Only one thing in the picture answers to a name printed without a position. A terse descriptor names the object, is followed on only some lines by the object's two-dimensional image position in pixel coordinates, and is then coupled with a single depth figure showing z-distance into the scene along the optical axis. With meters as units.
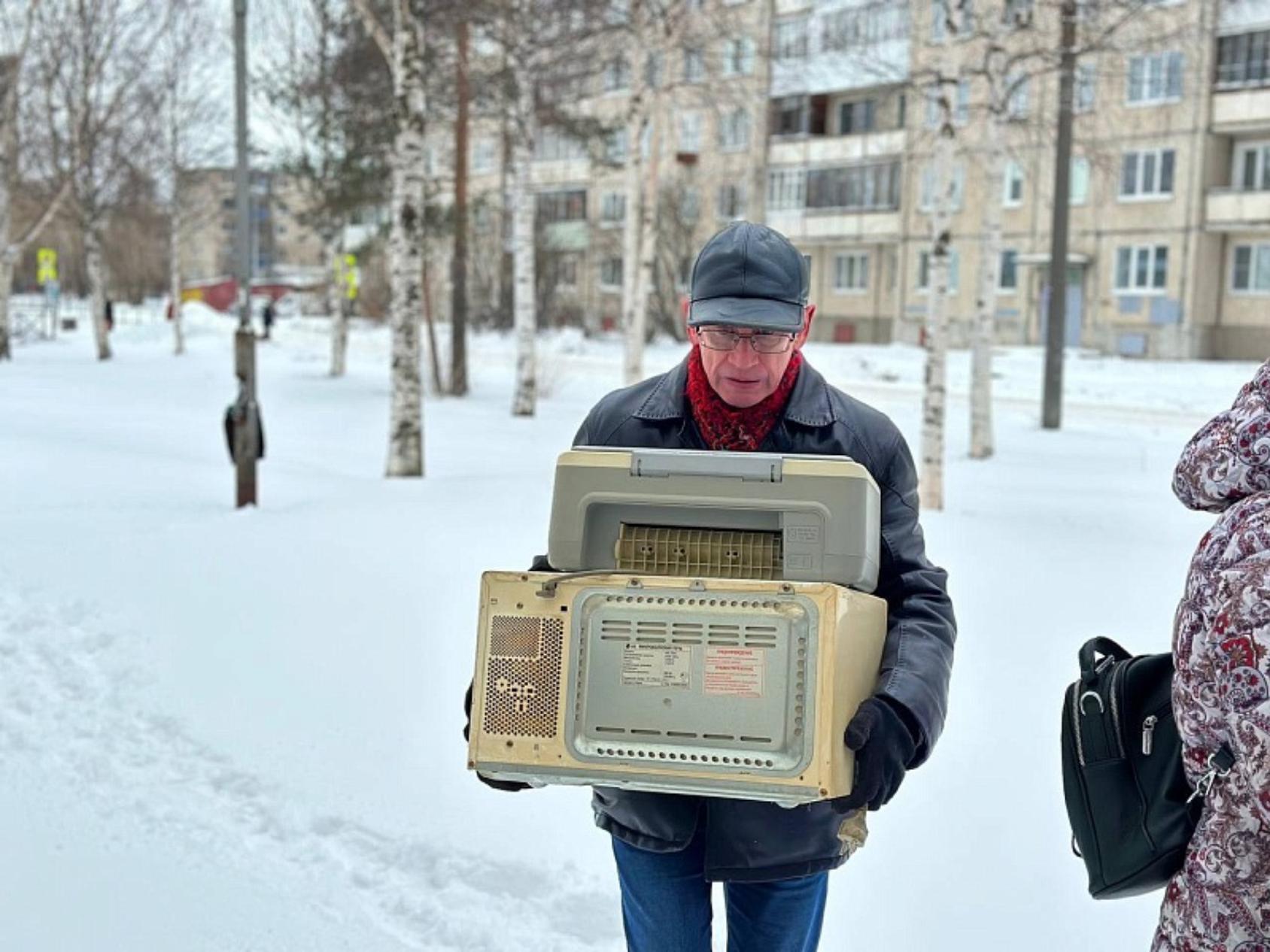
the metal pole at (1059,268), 16.75
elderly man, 2.27
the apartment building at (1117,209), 35.88
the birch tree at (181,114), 33.62
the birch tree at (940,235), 11.39
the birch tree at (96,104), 29.22
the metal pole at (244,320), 10.21
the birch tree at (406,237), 12.19
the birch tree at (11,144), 27.20
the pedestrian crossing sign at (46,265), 37.84
